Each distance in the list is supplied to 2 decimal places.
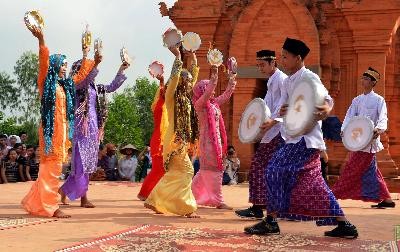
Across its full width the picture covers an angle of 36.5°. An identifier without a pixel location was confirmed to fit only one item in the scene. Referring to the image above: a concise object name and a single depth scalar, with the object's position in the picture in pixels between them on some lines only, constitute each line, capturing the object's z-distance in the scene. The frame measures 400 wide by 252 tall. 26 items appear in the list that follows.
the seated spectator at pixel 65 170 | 12.62
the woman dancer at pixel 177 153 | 6.60
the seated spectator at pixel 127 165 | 13.91
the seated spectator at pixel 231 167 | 13.28
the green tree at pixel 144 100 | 58.34
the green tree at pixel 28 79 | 50.88
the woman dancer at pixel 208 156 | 7.59
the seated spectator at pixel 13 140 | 14.34
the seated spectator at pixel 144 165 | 15.33
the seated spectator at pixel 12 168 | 12.17
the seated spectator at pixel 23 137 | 14.67
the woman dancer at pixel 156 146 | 7.85
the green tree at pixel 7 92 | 51.47
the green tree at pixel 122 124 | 51.41
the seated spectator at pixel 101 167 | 13.64
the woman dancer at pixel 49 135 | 6.30
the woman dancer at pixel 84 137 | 7.31
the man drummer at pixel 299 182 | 5.16
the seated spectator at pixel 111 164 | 13.86
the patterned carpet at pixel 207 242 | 4.45
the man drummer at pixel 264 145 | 6.17
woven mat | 5.40
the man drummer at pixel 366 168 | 8.67
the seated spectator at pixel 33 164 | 12.63
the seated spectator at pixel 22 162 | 12.39
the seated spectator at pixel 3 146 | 12.35
